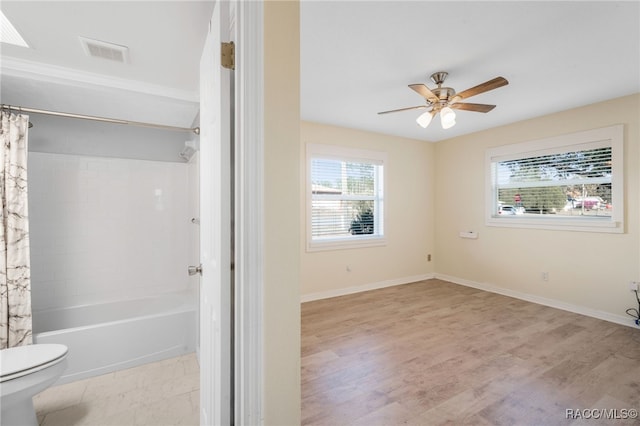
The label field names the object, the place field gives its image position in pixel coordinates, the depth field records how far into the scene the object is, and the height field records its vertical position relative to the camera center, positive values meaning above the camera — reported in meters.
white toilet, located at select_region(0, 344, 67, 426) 1.43 -0.85
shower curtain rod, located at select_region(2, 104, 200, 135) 2.11 +0.77
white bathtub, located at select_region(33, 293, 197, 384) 2.14 -1.00
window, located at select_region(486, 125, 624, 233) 3.10 +0.33
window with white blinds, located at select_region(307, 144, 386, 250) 3.94 +0.20
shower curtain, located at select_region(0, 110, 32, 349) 2.02 -0.20
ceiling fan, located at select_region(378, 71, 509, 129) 2.33 +0.95
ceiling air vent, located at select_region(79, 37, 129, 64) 1.82 +1.08
